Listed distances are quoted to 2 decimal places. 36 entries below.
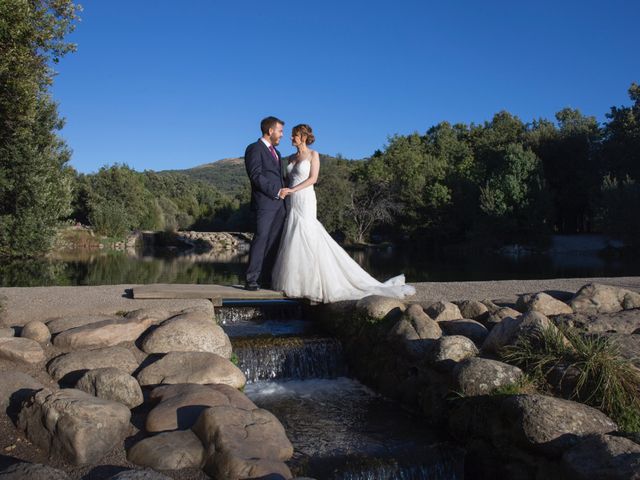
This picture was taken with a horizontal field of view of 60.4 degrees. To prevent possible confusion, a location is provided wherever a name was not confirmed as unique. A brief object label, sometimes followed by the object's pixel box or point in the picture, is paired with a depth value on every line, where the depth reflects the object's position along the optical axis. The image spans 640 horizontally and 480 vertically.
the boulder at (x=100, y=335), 6.37
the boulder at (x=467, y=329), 6.93
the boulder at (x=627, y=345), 5.50
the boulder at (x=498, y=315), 7.40
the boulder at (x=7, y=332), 6.55
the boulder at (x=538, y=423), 4.44
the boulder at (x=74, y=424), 4.10
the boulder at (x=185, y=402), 4.62
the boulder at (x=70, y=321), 6.84
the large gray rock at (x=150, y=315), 7.27
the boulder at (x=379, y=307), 7.71
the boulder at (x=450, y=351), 5.96
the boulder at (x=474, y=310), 7.91
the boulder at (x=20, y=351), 5.87
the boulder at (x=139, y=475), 3.34
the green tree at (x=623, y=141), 46.04
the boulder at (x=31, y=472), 3.30
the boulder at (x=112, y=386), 5.13
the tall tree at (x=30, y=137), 9.76
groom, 8.99
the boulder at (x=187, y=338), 6.47
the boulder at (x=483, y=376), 5.30
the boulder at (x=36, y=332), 6.46
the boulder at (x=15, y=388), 4.82
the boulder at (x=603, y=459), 3.68
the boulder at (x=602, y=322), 6.46
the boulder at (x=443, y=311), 7.62
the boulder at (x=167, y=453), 4.07
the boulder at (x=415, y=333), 6.54
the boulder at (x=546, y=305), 7.51
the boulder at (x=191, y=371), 5.67
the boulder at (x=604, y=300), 7.83
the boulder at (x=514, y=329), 5.92
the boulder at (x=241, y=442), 3.92
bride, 9.05
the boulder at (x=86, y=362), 5.69
